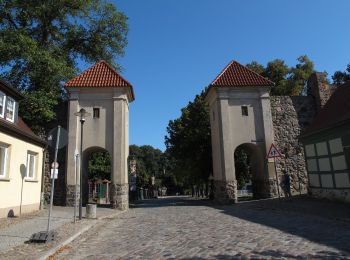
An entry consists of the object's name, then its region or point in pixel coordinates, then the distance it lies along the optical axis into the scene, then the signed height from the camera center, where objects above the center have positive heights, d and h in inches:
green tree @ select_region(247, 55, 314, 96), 1756.9 +599.3
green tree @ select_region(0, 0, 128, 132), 1055.6 +534.0
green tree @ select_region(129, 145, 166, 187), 5039.4 +640.3
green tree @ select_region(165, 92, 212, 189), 1498.5 +252.5
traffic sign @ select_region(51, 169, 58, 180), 468.6 +43.8
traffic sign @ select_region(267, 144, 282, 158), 783.1 +98.4
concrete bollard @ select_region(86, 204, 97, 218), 687.2 -2.7
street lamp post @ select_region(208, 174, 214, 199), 1486.5 +83.9
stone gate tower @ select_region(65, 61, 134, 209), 1007.6 +225.9
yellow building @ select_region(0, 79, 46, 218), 645.3 +92.2
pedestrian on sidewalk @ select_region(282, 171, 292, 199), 953.5 +38.3
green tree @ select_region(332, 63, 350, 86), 1743.2 +551.4
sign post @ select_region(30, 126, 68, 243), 454.9 +84.2
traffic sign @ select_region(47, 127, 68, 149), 462.3 +86.4
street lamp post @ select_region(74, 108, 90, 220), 678.8 +163.6
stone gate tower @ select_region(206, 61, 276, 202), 1078.4 +220.6
